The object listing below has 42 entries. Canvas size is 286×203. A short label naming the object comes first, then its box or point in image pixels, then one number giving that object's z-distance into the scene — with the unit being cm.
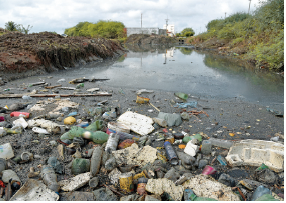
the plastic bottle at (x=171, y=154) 232
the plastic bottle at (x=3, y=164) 197
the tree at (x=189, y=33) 5462
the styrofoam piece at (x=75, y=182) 185
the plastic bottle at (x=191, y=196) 170
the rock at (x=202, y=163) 224
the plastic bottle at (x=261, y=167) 215
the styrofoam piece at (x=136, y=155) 227
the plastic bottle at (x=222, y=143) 259
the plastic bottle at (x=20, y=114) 339
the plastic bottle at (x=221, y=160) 229
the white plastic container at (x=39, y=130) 285
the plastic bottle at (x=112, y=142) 246
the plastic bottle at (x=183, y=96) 476
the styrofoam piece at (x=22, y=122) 302
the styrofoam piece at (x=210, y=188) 177
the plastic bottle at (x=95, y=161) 204
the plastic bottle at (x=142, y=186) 179
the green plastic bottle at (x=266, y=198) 160
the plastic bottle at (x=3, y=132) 273
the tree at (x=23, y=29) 1867
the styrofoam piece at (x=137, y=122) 305
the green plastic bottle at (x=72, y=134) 272
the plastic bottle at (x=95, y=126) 293
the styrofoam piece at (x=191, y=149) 243
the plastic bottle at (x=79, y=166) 206
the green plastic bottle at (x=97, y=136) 269
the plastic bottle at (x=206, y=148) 248
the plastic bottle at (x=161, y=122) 322
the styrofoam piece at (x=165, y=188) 176
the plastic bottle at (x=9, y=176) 186
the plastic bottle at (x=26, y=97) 449
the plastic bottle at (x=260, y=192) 176
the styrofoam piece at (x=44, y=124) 297
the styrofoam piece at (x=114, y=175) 195
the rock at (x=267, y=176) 198
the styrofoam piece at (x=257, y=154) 214
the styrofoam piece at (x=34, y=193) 168
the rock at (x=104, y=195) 173
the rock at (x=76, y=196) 172
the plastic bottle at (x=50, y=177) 181
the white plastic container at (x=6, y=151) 222
